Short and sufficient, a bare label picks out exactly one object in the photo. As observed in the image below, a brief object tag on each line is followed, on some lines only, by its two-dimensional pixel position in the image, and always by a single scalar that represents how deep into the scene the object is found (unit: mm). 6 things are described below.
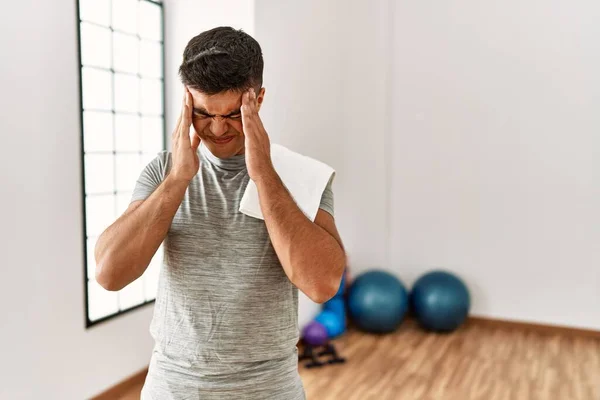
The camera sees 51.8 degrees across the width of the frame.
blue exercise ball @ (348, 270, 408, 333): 4227
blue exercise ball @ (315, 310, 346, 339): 4160
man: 1110
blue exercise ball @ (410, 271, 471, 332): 4230
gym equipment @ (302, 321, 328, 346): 3906
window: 3012
